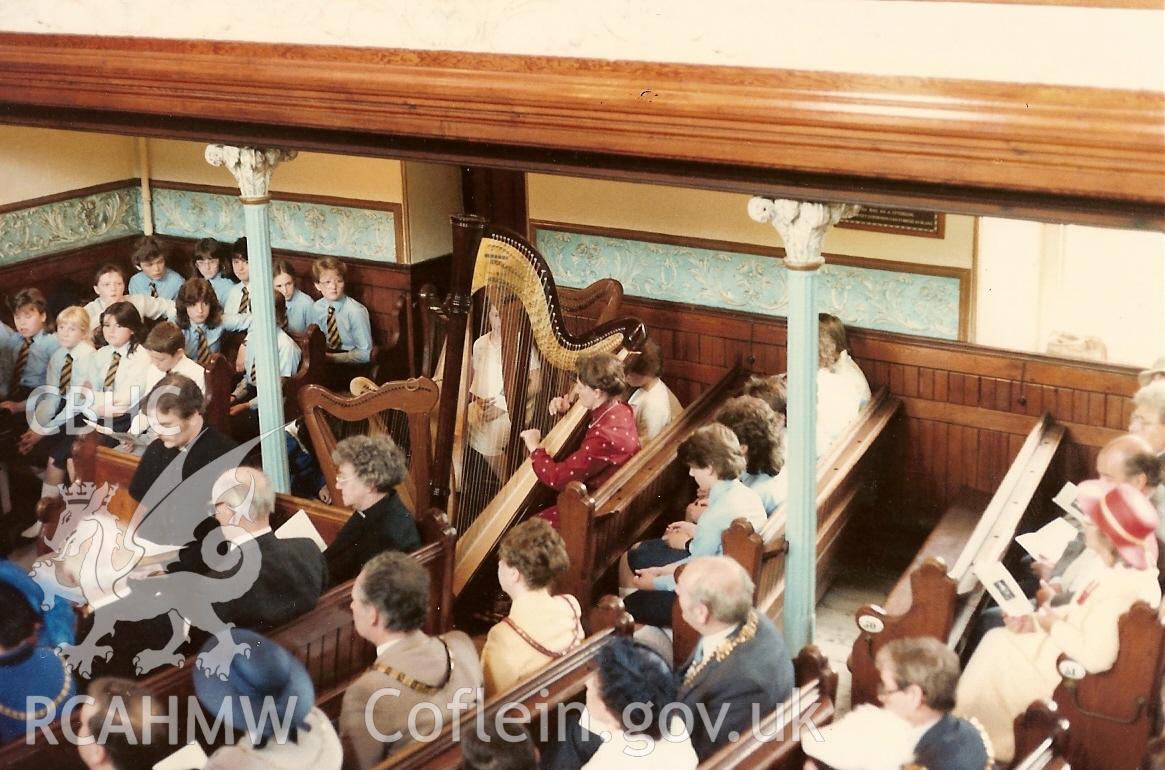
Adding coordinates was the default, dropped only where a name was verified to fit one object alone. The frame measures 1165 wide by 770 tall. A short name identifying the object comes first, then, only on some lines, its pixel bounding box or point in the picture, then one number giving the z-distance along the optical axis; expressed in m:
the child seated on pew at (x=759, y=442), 6.23
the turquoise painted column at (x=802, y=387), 5.06
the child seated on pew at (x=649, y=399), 7.21
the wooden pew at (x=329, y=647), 4.38
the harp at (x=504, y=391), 6.41
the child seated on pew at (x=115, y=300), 8.59
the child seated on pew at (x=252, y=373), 7.86
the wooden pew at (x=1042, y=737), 4.56
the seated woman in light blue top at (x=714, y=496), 5.86
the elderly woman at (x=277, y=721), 4.14
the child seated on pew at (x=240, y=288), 9.11
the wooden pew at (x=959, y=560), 5.22
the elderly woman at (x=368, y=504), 5.53
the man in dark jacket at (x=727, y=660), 4.61
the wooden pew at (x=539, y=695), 4.32
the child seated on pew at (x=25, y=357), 8.19
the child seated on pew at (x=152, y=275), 9.42
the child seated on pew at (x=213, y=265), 9.39
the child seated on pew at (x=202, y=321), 8.62
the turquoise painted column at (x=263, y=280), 6.59
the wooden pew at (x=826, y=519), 5.44
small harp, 6.10
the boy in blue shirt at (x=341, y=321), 9.03
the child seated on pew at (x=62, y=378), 7.98
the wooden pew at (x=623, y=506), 6.05
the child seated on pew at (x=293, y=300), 8.93
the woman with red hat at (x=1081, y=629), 4.93
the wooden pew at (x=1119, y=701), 4.94
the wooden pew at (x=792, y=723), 4.38
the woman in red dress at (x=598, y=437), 6.63
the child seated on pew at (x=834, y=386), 7.33
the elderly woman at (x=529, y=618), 4.97
